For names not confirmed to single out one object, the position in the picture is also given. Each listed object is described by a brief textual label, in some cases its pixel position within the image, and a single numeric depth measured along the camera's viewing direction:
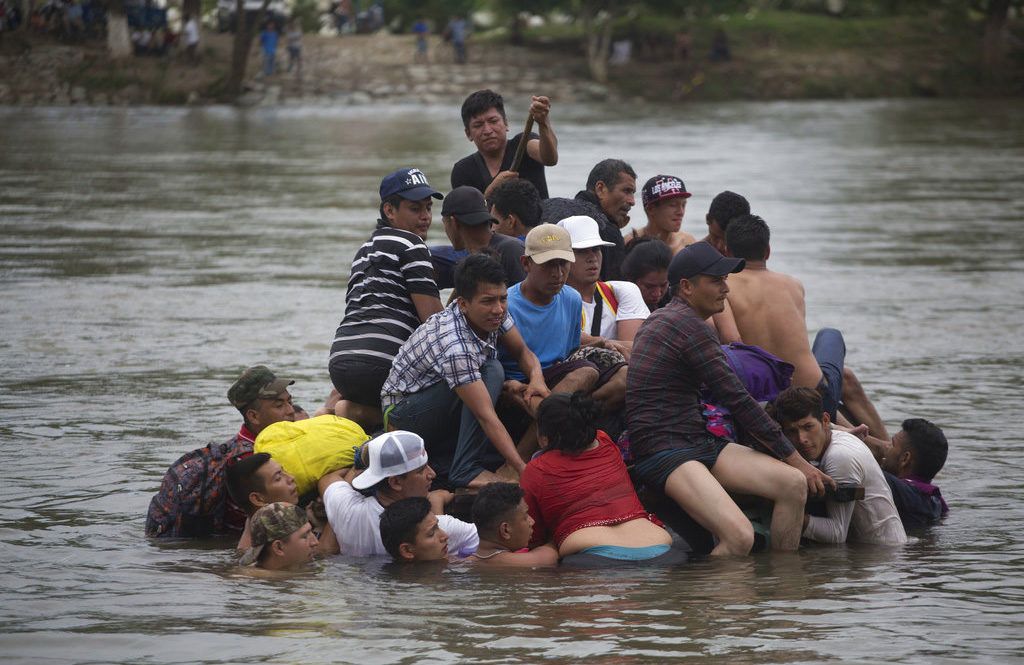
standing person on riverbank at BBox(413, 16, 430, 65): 109.06
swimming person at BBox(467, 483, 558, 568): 14.93
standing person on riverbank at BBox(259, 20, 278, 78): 103.00
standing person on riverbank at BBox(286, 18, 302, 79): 104.75
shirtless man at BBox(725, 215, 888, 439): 17.14
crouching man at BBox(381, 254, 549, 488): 15.43
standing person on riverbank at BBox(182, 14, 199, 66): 100.44
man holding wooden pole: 20.33
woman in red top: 14.95
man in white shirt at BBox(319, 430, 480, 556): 14.91
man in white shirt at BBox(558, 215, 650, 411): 16.09
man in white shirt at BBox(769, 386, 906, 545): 15.68
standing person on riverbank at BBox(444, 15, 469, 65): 109.37
